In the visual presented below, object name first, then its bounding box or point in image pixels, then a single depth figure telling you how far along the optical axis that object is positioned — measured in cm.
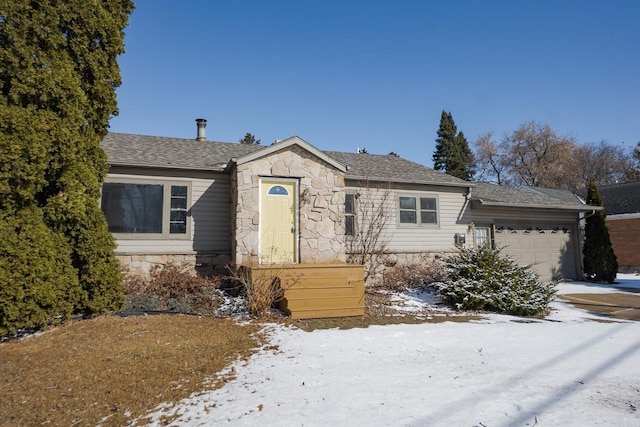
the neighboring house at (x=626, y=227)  1798
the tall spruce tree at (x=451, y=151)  3397
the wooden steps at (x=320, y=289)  657
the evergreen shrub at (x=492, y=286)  745
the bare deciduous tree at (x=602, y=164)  3334
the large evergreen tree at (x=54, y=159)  518
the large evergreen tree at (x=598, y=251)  1355
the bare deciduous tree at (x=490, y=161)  3522
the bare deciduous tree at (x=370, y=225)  1028
